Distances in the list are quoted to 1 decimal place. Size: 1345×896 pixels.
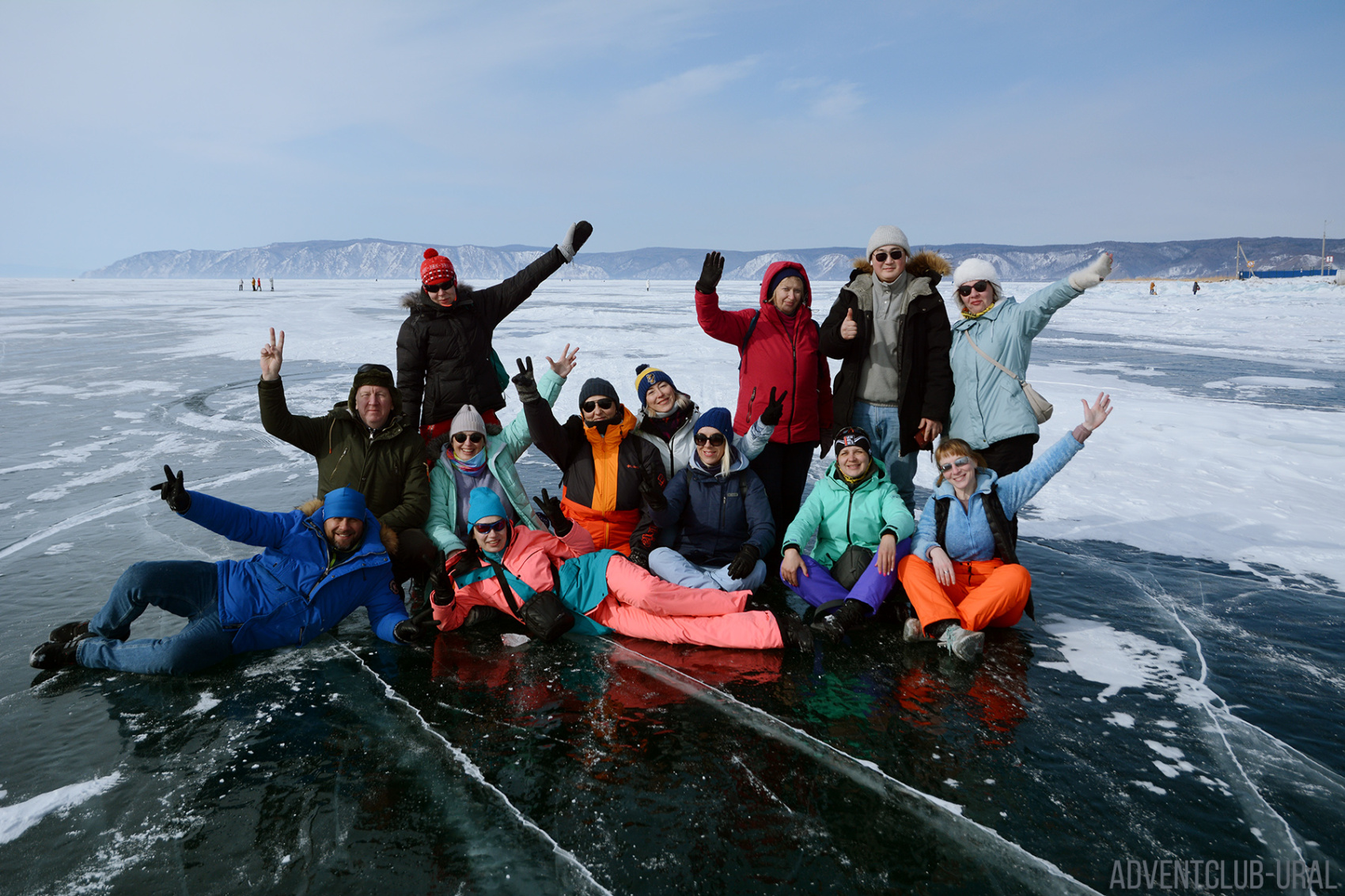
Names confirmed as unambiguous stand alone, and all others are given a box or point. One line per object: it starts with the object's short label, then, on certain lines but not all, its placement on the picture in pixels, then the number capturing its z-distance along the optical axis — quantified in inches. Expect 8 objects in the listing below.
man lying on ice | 132.7
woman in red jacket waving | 170.6
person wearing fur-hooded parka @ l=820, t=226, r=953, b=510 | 164.9
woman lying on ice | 151.5
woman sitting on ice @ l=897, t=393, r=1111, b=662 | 145.2
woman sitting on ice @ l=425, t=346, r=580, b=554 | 168.4
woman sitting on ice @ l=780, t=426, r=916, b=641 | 156.8
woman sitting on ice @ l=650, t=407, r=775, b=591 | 167.2
